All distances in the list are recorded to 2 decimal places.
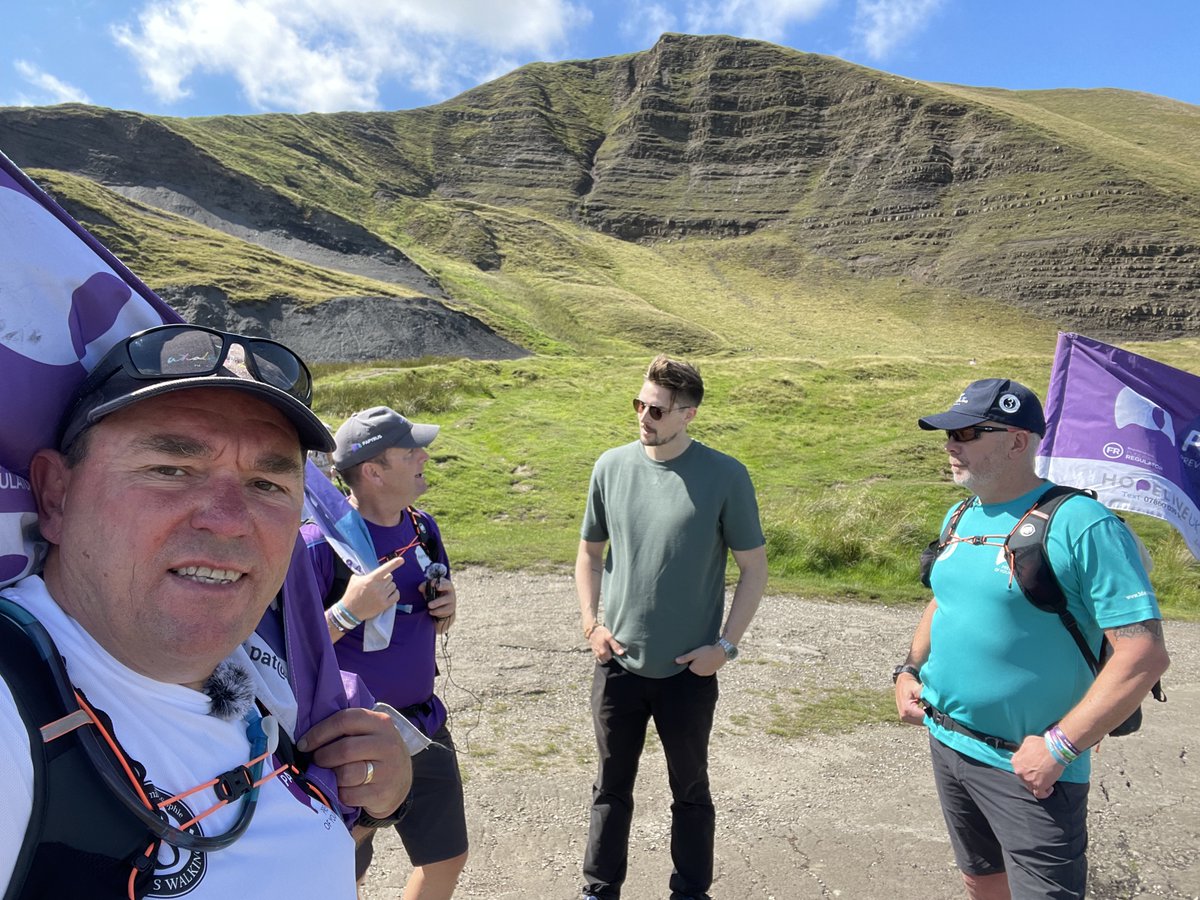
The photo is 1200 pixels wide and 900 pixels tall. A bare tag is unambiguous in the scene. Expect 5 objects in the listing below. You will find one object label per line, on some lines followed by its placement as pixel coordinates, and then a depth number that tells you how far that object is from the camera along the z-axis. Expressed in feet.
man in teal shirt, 8.48
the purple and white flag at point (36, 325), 3.96
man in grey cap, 9.57
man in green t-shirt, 11.76
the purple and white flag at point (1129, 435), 14.06
